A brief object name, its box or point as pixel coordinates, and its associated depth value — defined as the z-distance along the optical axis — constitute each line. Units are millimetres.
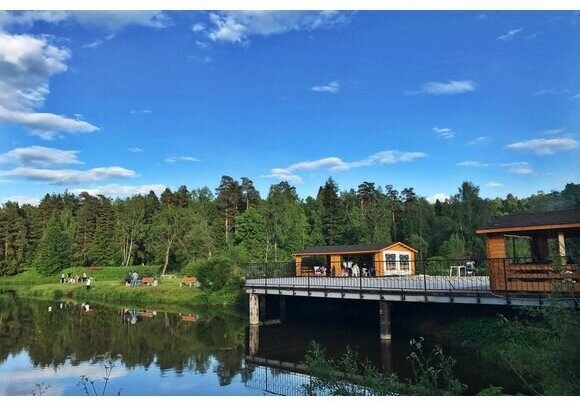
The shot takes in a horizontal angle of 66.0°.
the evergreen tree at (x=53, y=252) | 53281
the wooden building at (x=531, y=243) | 14141
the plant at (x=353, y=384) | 7118
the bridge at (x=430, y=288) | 14117
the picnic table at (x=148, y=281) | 40306
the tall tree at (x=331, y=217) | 49997
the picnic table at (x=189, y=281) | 37094
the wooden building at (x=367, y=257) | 29188
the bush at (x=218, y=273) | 31547
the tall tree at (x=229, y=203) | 61375
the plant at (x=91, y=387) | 12895
